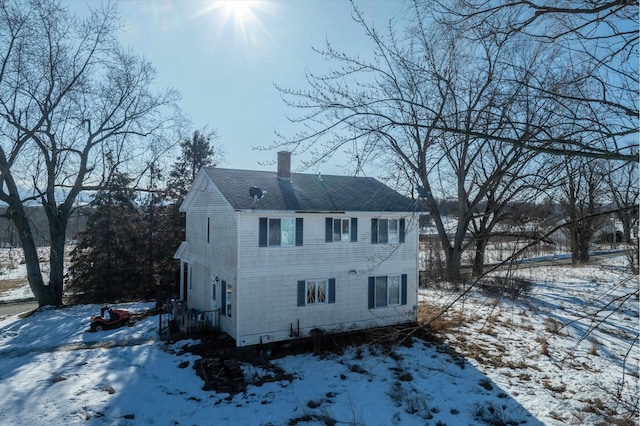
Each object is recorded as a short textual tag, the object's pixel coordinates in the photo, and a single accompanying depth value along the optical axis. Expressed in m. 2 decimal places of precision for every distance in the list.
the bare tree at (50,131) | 17.66
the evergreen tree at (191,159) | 27.30
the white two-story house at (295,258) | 12.15
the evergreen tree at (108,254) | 21.56
